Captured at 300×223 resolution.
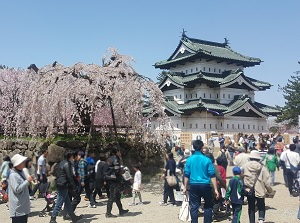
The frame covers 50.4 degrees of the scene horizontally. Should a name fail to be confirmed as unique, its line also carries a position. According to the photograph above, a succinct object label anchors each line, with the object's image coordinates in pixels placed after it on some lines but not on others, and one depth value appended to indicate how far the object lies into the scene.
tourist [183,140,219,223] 6.03
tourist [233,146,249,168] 7.71
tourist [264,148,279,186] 11.26
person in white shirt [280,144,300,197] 10.30
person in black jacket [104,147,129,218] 7.86
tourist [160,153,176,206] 9.19
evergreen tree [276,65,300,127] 44.03
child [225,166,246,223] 6.35
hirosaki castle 34.31
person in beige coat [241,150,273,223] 6.46
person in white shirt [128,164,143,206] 9.38
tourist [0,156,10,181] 9.20
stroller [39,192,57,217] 8.51
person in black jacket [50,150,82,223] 7.07
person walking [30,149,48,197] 9.90
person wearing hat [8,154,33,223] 5.18
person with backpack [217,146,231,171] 7.90
